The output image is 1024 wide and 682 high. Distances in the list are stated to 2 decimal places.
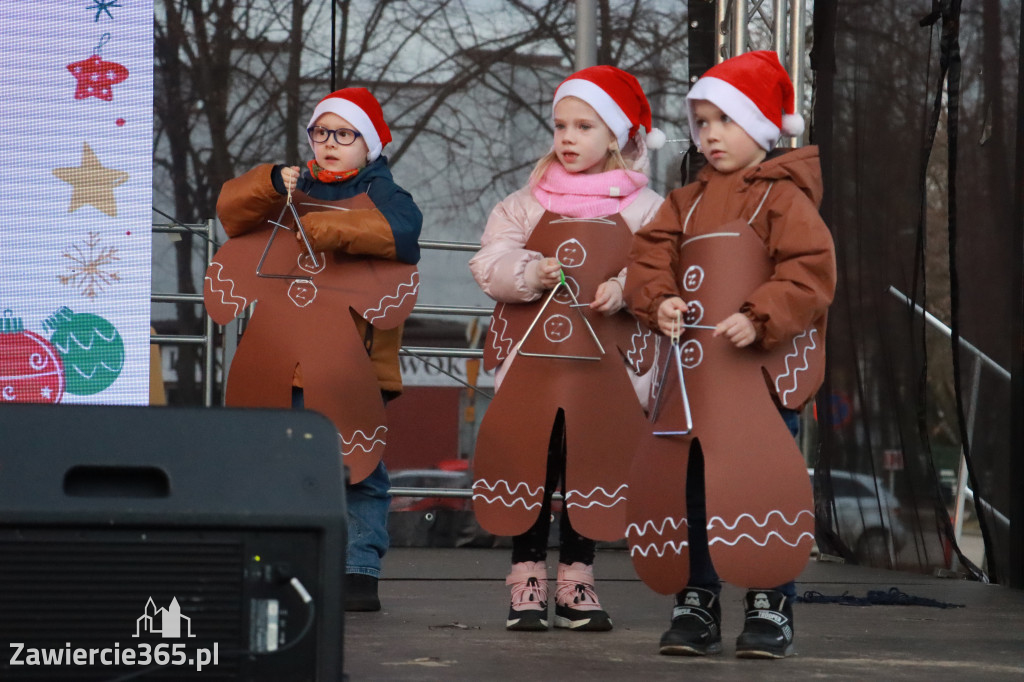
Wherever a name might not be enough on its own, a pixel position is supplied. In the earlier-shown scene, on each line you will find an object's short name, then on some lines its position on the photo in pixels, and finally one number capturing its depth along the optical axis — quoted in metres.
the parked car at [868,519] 8.40
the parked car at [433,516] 9.76
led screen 7.07
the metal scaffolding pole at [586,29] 8.98
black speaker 2.42
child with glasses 5.68
